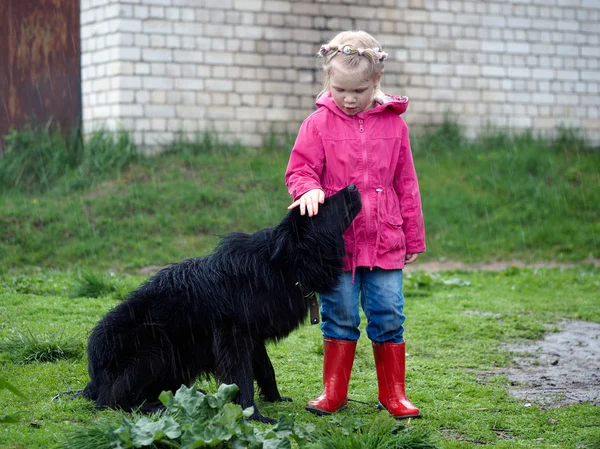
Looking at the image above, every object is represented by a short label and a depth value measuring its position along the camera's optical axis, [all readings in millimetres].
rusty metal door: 13570
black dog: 4082
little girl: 4234
